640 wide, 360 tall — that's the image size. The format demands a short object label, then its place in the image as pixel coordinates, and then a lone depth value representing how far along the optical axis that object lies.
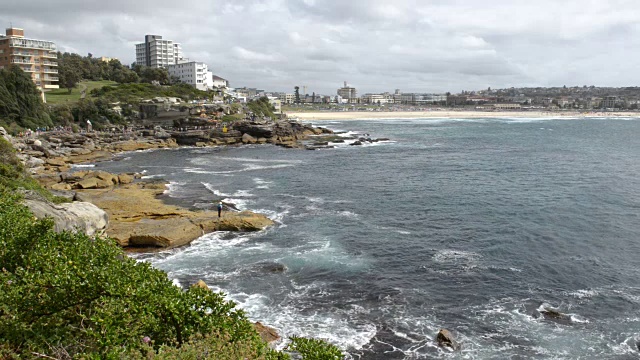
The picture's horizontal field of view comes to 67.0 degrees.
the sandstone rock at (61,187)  42.01
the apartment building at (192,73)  156.12
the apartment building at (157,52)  181.62
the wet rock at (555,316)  21.00
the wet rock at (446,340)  18.91
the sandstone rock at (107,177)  46.06
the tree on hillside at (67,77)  112.44
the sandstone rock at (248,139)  91.75
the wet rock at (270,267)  26.30
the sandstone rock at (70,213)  24.05
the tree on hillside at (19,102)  78.19
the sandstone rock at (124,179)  47.15
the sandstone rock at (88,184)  43.44
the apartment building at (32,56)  101.00
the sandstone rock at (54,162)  58.03
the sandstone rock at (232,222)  32.88
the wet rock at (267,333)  18.83
